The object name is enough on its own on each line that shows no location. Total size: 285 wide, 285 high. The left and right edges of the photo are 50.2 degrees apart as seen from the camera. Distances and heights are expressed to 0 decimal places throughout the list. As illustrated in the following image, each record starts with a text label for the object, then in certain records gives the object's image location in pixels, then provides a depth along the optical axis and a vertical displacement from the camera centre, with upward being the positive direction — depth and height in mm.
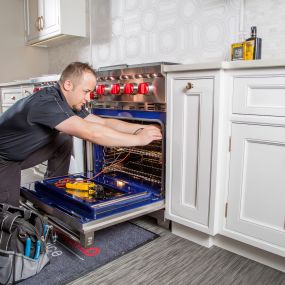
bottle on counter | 1772 +249
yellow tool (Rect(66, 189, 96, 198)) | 1788 -616
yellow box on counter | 1788 +230
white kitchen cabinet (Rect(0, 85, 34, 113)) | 3370 -55
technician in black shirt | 1686 -221
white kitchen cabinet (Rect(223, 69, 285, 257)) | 1438 -340
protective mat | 1530 -925
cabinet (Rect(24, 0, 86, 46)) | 3277 +775
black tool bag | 1438 -765
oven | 1611 -604
